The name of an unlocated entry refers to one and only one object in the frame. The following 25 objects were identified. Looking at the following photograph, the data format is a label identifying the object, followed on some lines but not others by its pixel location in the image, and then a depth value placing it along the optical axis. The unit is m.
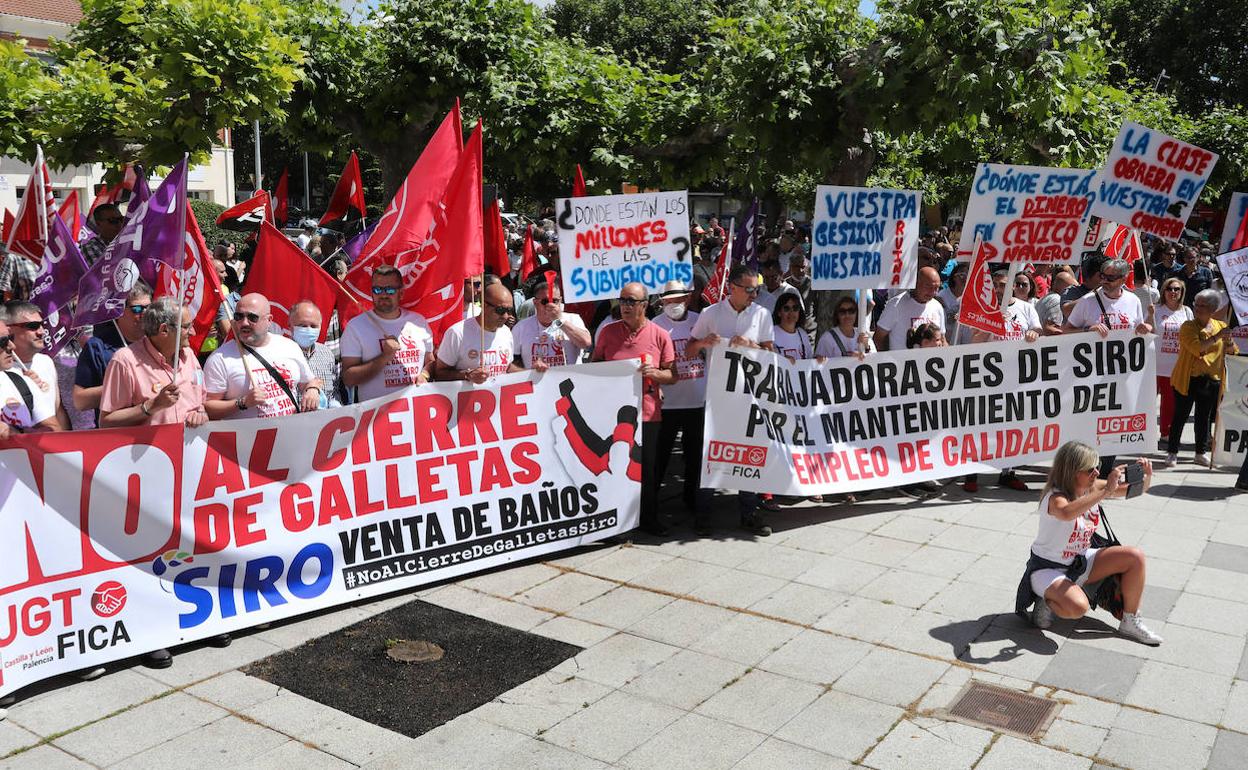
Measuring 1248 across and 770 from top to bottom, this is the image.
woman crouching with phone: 5.86
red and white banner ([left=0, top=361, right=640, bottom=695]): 5.26
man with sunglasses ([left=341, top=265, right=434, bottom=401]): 6.95
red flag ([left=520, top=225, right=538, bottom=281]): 12.69
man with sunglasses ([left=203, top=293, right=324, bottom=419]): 6.20
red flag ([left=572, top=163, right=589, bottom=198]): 10.66
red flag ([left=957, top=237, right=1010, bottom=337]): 8.77
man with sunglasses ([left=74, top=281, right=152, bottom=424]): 6.02
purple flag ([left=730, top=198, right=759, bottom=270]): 11.37
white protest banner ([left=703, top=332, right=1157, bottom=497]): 7.74
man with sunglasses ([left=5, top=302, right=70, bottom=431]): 5.84
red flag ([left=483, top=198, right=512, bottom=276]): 9.80
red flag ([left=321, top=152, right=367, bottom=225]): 11.97
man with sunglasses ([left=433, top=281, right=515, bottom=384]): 7.21
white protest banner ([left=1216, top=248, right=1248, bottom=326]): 9.33
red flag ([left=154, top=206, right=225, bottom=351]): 5.87
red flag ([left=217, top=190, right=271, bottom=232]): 8.59
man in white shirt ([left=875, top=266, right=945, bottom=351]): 9.20
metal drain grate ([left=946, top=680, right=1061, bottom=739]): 4.99
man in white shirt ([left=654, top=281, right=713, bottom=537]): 8.00
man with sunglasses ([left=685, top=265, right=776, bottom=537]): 7.80
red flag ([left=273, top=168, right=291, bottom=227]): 13.54
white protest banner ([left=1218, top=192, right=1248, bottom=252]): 11.69
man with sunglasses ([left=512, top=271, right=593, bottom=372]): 7.63
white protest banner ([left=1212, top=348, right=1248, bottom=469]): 9.40
